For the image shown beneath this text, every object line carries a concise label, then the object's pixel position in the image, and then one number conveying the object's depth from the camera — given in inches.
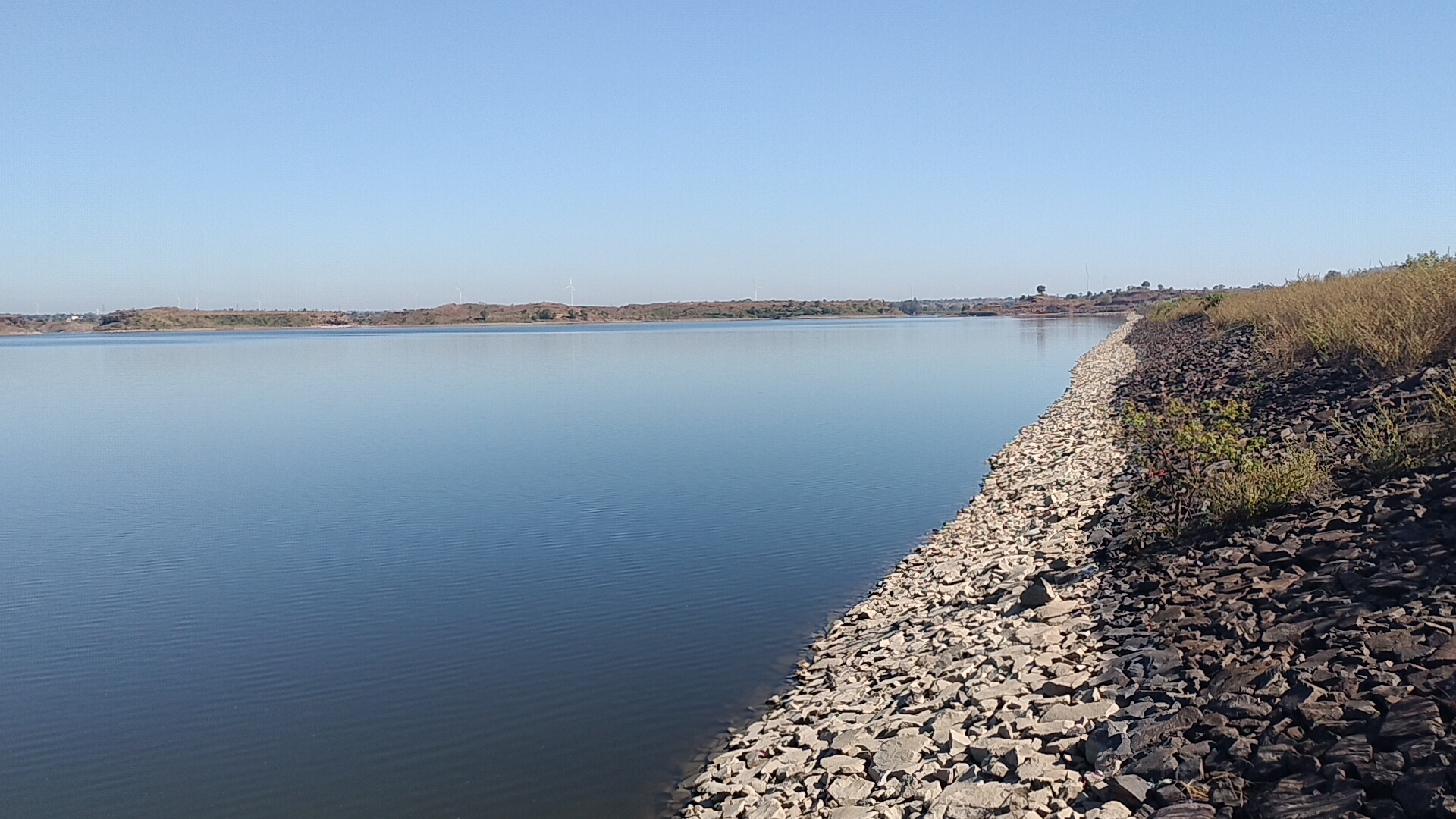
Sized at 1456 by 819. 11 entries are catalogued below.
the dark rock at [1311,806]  171.2
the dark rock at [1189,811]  185.3
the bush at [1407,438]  333.4
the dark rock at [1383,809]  165.8
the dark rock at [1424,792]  162.7
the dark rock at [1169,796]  192.2
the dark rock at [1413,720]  181.3
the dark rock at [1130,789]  196.9
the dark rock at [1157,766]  201.9
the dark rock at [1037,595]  340.5
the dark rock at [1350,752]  181.2
